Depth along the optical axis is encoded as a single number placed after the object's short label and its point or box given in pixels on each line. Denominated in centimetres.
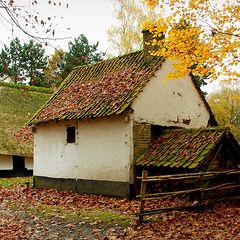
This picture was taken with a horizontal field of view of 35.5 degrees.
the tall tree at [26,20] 516
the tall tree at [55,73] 4616
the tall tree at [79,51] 4666
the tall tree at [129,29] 3238
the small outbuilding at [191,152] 1301
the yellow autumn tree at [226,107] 4022
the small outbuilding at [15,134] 2731
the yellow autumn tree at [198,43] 1275
